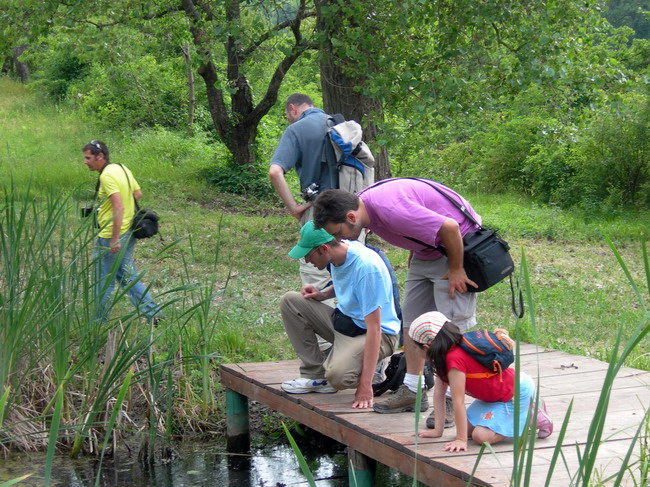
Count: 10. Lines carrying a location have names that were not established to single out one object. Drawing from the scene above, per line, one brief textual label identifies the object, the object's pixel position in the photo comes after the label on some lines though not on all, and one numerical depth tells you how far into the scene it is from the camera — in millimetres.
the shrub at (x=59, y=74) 49812
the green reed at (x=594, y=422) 3488
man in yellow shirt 13305
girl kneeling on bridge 6676
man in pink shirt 7480
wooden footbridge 6258
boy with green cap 7855
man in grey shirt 11445
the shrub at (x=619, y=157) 29719
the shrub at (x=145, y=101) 40531
